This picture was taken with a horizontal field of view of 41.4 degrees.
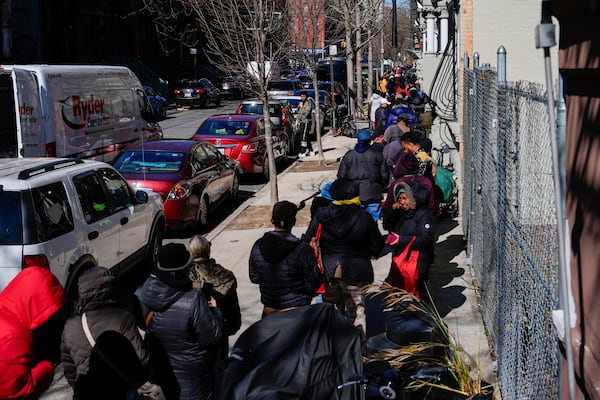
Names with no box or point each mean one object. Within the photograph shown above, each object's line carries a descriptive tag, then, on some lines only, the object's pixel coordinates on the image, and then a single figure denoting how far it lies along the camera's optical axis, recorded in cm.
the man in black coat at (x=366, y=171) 1098
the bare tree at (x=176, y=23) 4259
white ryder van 1385
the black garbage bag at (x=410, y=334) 542
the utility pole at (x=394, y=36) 4095
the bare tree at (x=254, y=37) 1338
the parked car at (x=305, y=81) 4288
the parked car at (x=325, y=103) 3206
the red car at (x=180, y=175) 1276
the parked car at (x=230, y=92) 5359
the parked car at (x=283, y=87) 3653
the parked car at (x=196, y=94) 4609
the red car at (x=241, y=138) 1816
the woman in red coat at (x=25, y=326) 434
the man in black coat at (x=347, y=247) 708
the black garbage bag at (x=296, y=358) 436
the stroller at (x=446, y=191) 1249
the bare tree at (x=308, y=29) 2123
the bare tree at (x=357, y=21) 2453
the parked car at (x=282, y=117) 2314
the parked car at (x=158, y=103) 3831
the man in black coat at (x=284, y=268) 625
